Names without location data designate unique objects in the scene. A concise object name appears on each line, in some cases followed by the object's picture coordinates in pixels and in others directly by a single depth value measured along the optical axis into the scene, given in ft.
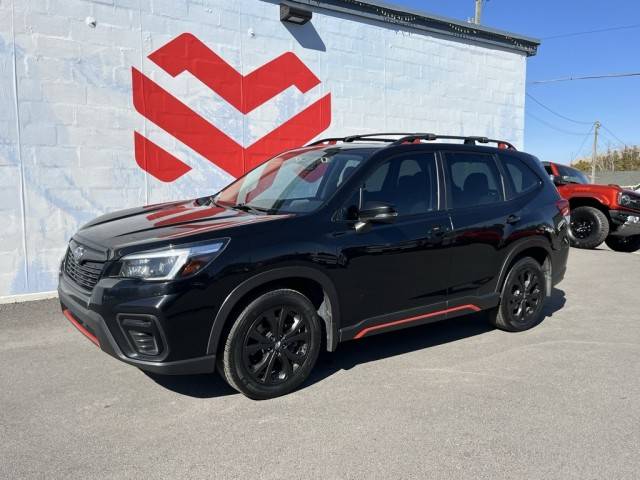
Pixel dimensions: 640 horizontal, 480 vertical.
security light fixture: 25.54
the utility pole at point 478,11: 71.46
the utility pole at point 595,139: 178.11
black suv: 10.60
